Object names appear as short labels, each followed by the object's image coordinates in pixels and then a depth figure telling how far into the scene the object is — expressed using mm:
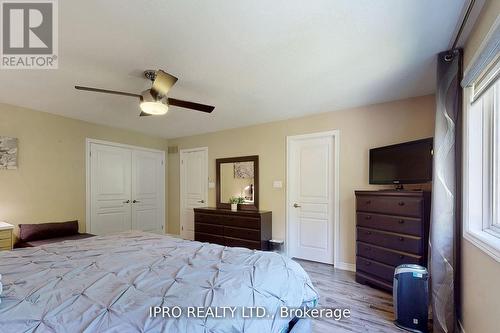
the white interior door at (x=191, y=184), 5305
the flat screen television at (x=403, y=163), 2627
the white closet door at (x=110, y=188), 4391
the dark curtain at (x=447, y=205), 2008
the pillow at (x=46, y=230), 3375
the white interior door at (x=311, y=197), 3854
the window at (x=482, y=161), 1684
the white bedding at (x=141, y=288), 1043
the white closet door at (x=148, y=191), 5102
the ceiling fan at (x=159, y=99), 2154
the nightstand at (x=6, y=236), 2975
